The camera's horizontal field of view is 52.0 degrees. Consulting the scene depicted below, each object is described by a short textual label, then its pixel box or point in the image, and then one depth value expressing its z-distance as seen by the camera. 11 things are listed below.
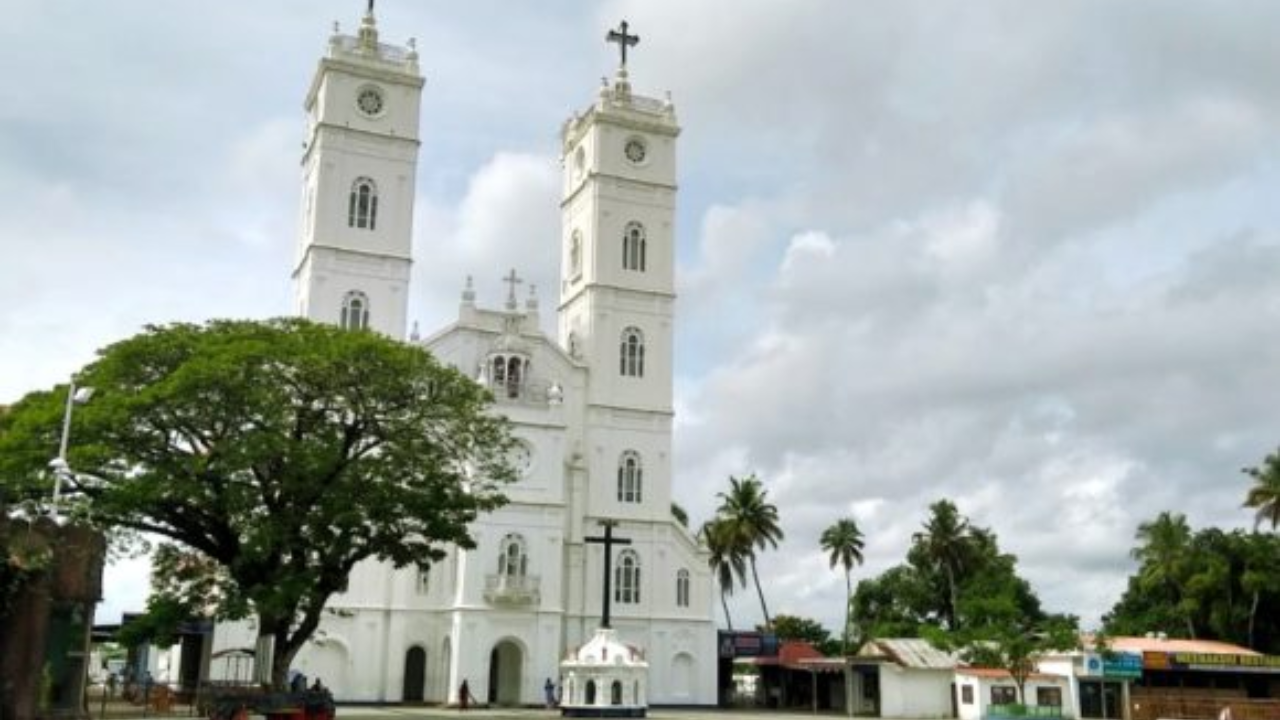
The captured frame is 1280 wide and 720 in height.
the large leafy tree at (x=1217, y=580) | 58.38
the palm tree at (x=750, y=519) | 70.19
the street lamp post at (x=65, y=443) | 24.80
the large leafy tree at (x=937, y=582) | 70.31
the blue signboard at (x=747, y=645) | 59.19
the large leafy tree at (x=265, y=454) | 29.77
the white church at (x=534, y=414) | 51.41
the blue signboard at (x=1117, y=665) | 47.56
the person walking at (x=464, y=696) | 48.00
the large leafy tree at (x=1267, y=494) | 61.44
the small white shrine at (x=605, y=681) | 43.12
